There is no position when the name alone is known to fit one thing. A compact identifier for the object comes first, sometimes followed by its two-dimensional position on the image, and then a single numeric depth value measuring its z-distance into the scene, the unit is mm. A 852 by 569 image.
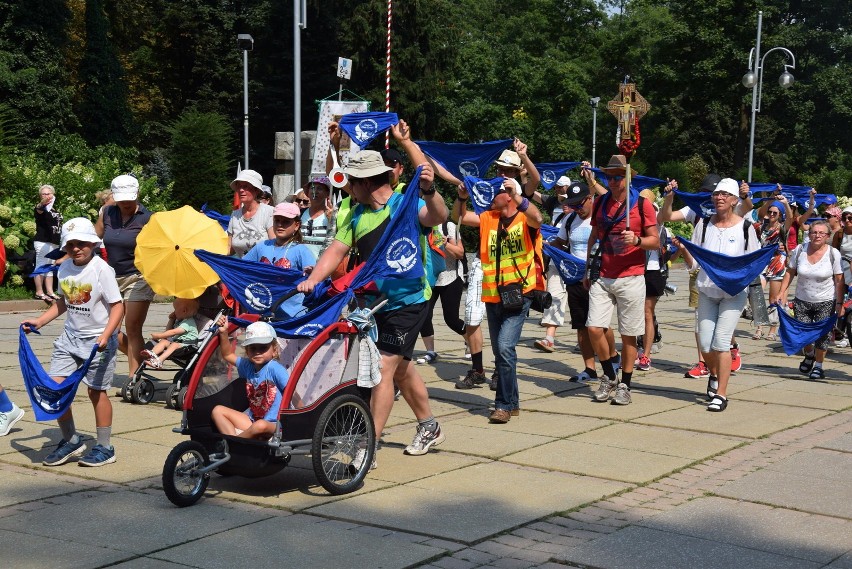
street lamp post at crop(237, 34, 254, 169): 30922
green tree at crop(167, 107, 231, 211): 34344
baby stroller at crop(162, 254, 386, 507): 6184
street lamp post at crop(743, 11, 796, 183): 36250
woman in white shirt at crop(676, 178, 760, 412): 9438
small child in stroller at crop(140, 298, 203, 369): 9320
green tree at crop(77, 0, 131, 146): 42625
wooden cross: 19109
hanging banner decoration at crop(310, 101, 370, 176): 16047
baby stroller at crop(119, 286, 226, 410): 9234
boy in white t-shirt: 7121
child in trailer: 6359
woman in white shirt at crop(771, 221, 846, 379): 11750
